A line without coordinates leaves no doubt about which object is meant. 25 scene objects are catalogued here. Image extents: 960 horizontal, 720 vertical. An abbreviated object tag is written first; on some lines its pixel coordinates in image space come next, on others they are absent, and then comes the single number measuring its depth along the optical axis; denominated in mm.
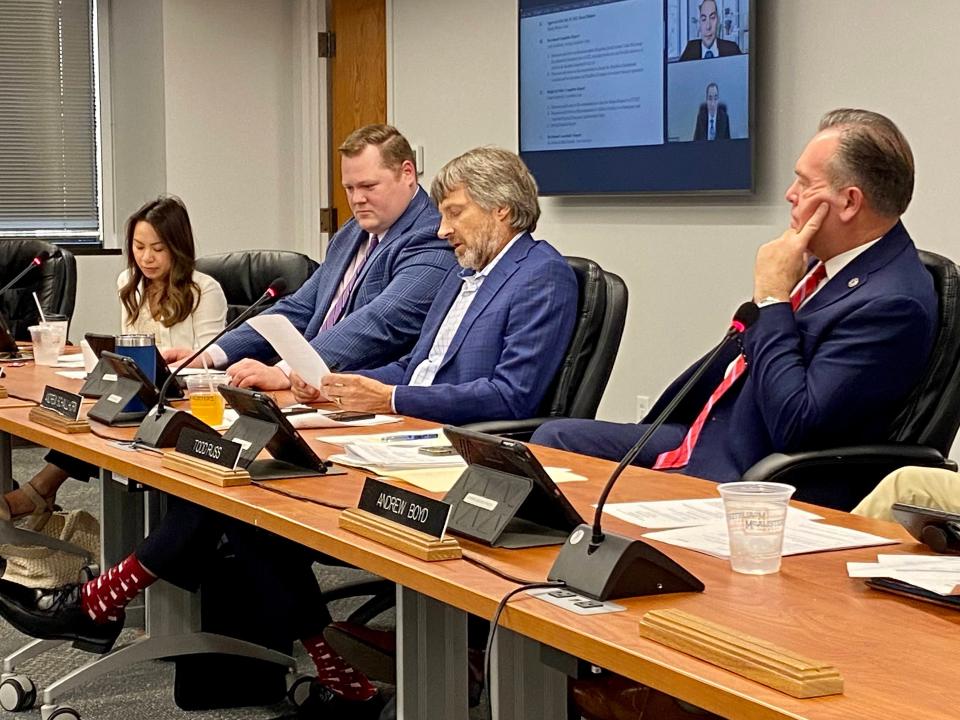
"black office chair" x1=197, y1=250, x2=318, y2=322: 4188
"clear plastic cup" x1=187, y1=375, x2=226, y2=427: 2498
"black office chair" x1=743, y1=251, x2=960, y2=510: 2281
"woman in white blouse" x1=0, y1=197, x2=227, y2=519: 4137
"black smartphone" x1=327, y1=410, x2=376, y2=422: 2660
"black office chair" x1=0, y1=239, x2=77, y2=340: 4930
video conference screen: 4320
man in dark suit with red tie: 2303
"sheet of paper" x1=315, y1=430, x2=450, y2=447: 2273
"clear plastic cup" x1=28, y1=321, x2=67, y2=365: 3758
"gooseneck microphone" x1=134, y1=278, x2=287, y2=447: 2295
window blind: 6516
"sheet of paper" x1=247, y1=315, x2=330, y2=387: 2799
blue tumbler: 2791
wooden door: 6191
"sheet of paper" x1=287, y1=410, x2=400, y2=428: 2525
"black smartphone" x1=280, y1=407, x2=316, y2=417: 2637
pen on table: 2332
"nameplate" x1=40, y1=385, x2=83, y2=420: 2593
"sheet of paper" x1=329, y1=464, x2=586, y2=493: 1898
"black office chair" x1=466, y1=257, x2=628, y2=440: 2906
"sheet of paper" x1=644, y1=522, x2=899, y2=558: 1538
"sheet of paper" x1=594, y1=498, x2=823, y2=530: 1674
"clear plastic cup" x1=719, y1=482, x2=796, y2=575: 1422
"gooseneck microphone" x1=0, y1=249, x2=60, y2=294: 4824
